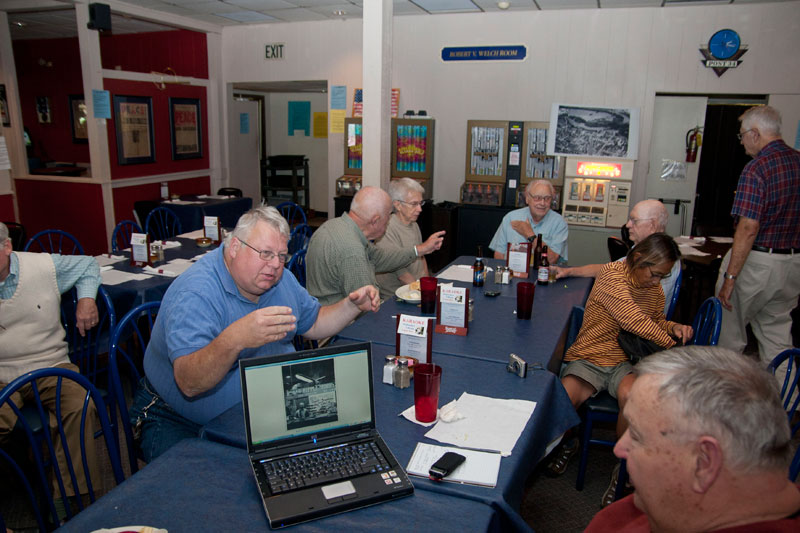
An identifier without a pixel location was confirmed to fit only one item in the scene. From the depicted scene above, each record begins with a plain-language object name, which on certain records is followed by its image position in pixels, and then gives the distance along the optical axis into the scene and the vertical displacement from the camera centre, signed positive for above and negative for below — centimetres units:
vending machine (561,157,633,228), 613 -42
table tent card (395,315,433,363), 207 -69
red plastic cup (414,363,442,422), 168 -72
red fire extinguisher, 628 +13
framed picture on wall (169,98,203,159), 779 +25
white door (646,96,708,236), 631 -5
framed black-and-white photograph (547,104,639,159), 632 +25
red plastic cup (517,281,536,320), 276 -72
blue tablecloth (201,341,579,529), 142 -83
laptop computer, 134 -76
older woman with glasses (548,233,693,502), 260 -81
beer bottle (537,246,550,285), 349 -76
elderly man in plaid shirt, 349 -56
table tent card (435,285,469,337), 248 -71
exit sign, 789 +134
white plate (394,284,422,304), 295 -77
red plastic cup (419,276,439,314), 275 -69
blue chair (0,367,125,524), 160 -85
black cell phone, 142 -81
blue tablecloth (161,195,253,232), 659 -78
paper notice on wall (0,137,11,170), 579 -17
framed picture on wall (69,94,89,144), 913 +40
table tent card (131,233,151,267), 380 -70
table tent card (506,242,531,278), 373 -72
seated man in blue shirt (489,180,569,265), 410 -55
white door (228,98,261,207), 864 -1
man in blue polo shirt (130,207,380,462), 164 -57
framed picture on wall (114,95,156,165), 698 +19
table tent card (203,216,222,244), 463 -69
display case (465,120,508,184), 658 +1
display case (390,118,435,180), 694 +4
